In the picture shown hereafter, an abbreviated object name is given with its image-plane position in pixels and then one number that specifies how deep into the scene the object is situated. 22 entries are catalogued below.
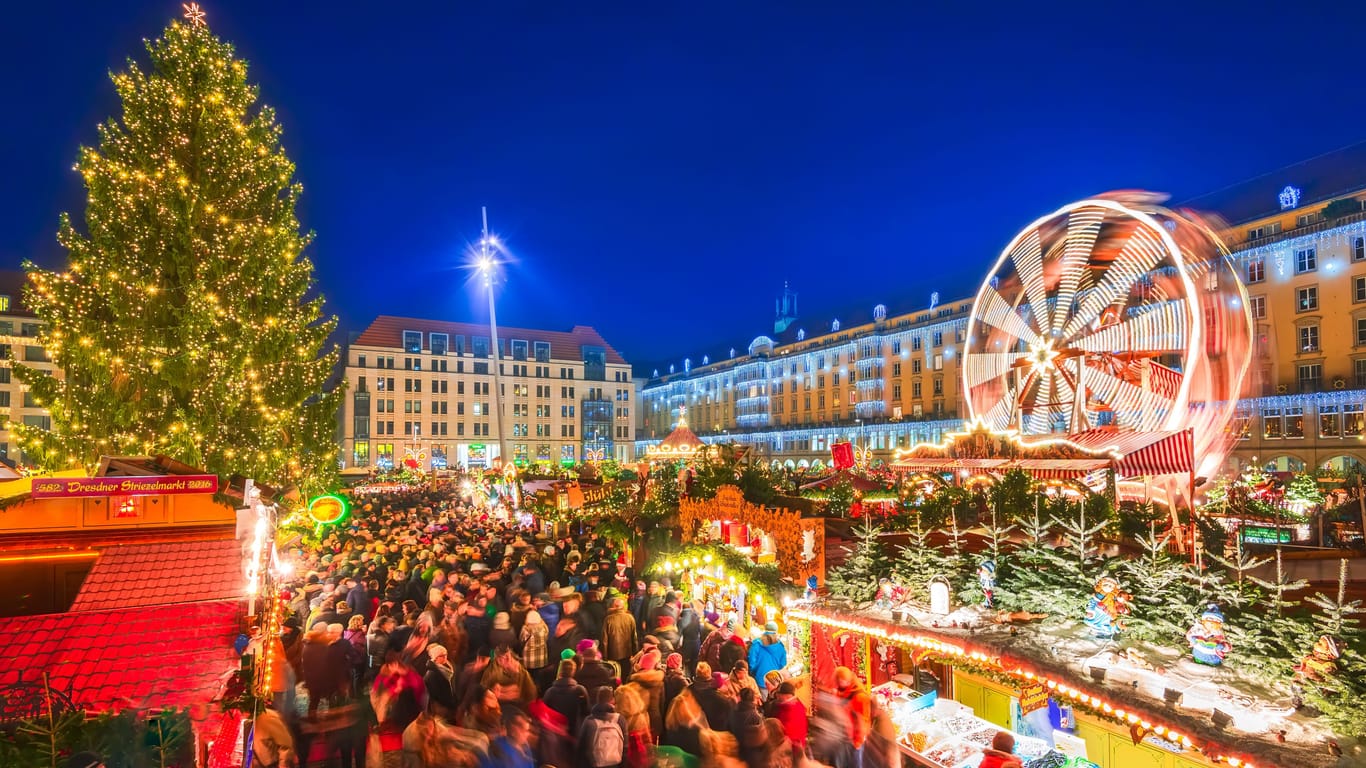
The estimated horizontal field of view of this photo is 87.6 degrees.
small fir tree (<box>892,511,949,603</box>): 9.05
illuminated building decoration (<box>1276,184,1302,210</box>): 37.78
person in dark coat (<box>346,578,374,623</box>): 10.42
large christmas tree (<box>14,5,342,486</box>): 12.53
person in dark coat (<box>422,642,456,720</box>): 7.53
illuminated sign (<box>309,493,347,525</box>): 10.94
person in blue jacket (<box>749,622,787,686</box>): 8.62
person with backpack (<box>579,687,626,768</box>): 6.11
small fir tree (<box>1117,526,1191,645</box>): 6.90
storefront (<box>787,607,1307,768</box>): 6.05
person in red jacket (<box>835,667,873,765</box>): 6.54
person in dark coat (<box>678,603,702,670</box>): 9.60
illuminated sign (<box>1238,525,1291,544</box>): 13.90
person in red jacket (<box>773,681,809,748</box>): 6.45
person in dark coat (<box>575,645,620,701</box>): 7.50
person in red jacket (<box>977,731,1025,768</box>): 6.23
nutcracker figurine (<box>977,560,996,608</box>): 8.40
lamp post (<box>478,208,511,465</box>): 34.09
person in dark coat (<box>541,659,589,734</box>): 6.95
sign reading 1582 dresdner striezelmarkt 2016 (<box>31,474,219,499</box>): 9.35
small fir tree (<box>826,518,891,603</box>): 9.64
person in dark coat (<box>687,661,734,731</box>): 6.80
